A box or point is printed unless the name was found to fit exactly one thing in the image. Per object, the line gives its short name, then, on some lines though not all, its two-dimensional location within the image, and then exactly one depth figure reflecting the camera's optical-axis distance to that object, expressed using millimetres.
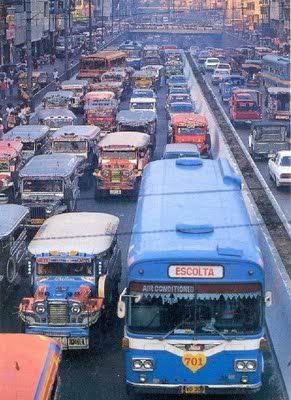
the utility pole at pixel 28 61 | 41806
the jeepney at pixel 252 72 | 66750
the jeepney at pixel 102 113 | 35344
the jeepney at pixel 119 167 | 24891
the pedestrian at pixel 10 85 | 54119
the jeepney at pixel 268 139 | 31547
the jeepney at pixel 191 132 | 31203
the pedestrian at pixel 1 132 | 30516
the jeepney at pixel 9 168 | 22891
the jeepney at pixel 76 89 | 45134
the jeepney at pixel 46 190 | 19641
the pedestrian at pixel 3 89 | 52000
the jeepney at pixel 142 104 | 38594
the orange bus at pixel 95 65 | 58156
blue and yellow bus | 10141
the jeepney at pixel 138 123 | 31078
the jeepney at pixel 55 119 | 32844
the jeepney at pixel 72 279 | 12656
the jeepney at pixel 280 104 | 43938
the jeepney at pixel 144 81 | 54375
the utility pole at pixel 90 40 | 82188
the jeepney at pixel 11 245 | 15461
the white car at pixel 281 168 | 26281
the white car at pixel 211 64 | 73525
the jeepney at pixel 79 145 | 26547
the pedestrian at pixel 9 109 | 37466
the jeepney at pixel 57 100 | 41125
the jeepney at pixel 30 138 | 27406
